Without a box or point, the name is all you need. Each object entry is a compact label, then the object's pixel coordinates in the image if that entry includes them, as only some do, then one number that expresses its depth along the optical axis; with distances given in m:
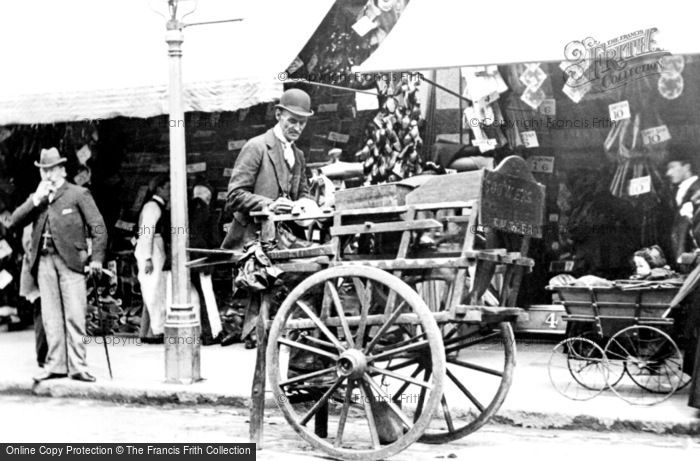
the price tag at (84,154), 12.75
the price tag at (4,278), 13.23
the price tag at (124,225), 12.75
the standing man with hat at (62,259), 9.10
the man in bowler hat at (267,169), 7.29
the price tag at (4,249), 13.15
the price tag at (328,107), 11.38
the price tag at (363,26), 10.82
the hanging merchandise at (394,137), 10.20
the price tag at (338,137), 11.26
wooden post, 6.49
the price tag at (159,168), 12.71
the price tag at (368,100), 10.65
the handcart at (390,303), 5.87
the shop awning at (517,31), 8.22
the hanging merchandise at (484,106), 9.91
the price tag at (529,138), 10.48
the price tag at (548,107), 10.42
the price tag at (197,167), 12.48
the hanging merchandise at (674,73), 9.55
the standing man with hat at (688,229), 7.51
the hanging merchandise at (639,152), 9.98
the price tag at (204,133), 12.41
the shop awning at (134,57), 10.17
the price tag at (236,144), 12.16
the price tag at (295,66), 10.90
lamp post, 8.84
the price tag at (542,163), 10.74
